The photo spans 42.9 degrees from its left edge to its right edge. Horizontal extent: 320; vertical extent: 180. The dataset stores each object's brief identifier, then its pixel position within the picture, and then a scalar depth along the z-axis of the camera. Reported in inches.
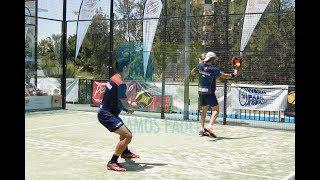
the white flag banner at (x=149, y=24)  565.9
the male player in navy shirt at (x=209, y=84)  395.2
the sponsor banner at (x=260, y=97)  510.6
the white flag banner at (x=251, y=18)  490.3
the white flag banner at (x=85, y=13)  646.5
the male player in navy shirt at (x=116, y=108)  251.3
